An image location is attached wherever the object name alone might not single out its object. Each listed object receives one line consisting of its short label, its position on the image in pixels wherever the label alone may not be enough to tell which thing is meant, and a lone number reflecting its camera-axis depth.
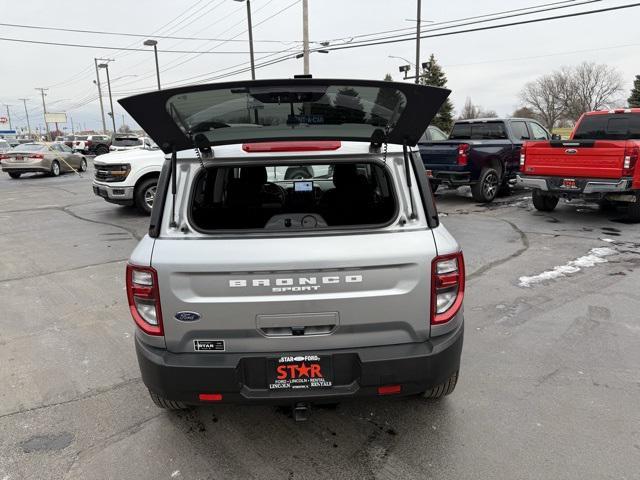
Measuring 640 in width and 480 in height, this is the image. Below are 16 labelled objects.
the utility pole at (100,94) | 54.20
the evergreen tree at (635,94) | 44.88
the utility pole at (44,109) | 93.88
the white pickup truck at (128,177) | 9.61
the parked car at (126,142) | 29.05
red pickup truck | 7.93
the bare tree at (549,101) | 77.94
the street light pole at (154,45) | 31.84
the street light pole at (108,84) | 50.35
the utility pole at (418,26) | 22.56
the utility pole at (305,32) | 20.88
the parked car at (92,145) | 37.68
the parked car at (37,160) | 19.83
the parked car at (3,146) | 31.54
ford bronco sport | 2.27
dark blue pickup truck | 10.74
